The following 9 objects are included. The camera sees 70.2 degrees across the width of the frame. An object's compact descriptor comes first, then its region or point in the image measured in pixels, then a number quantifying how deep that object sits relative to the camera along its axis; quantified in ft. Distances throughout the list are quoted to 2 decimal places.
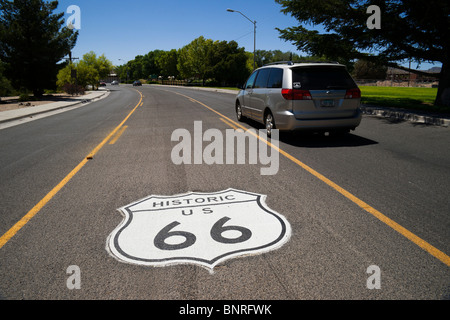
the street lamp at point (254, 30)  110.37
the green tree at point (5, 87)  116.43
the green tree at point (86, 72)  139.23
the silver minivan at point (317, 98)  24.73
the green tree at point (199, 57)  239.09
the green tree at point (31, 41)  86.69
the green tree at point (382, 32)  42.73
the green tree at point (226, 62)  235.32
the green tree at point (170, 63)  345.31
